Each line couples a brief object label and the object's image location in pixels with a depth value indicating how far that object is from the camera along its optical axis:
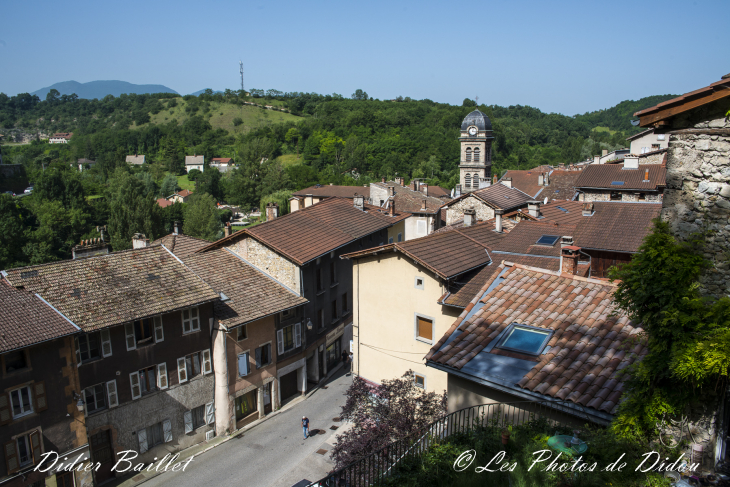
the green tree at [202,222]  63.59
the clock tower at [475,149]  68.06
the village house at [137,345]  17.50
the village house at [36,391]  15.16
